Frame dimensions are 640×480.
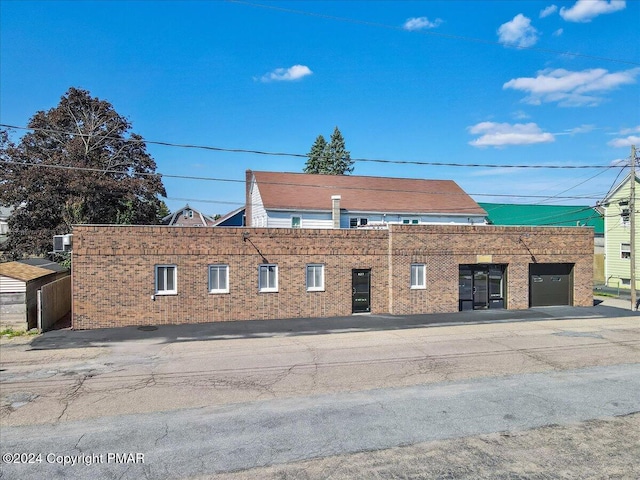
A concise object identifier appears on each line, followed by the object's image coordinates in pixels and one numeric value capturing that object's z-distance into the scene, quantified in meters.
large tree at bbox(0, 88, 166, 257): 31.14
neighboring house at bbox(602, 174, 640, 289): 35.44
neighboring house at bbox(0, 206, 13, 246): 57.36
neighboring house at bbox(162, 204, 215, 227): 51.85
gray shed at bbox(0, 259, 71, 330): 16.70
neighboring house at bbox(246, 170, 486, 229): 31.08
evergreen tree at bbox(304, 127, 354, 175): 72.88
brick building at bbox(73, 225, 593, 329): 17.97
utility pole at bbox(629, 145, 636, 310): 22.59
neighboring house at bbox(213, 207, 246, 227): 39.09
